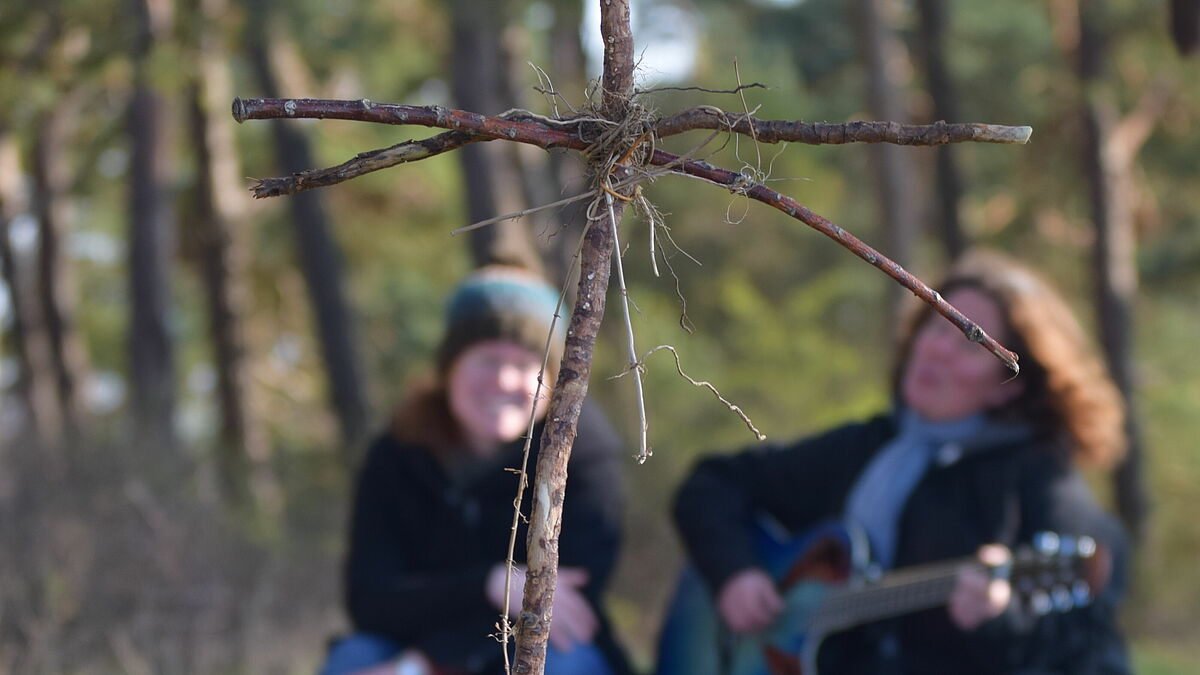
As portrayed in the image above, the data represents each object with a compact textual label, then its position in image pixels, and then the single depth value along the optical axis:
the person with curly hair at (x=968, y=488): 6.80
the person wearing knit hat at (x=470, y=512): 6.76
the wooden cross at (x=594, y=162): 3.28
